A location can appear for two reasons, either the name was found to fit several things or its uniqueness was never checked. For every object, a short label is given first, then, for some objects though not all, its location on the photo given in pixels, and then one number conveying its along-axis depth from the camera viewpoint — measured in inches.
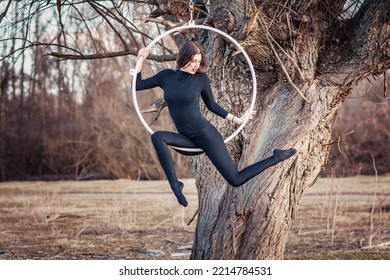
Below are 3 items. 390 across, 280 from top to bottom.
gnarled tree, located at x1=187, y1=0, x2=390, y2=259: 389.3
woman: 287.9
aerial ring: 276.6
